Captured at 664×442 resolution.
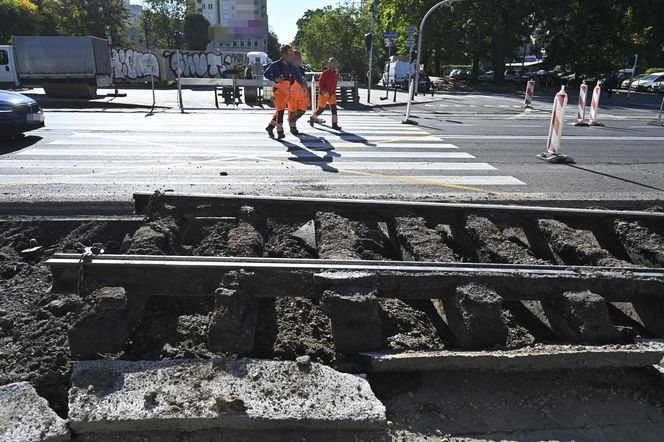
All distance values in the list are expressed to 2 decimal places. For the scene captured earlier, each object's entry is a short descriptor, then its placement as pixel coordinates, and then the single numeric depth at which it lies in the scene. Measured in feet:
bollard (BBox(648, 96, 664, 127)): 55.20
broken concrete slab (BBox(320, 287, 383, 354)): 8.86
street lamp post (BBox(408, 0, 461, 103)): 86.67
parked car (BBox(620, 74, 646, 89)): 139.64
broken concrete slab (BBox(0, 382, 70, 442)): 6.90
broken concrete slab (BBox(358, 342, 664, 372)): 8.46
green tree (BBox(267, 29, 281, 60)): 372.19
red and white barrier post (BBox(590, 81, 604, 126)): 50.69
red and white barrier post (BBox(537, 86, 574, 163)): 30.19
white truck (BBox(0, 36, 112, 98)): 79.46
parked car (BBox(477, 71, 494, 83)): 162.20
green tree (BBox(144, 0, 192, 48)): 244.01
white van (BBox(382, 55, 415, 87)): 131.54
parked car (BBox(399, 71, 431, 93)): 112.31
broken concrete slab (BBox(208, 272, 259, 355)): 8.80
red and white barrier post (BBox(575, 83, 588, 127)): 49.07
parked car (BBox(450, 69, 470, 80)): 168.55
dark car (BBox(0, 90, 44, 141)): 31.68
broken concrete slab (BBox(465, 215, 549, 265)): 12.00
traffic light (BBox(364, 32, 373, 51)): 75.97
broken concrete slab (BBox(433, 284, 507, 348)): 9.15
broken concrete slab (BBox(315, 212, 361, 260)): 11.75
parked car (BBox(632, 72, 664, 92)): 129.49
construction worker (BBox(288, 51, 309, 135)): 37.17
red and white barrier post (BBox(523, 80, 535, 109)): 76.84
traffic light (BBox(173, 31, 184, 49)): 70.71
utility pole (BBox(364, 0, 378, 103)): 76.02
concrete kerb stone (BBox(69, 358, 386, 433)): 7.13
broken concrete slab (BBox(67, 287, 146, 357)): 8.71
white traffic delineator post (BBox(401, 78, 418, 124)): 50.81
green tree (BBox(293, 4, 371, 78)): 177.47
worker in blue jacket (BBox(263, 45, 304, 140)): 35.76
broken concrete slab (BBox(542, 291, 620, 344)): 9.33
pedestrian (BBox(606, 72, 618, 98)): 110.15
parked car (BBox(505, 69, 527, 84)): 156.68
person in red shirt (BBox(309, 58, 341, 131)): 45.96
